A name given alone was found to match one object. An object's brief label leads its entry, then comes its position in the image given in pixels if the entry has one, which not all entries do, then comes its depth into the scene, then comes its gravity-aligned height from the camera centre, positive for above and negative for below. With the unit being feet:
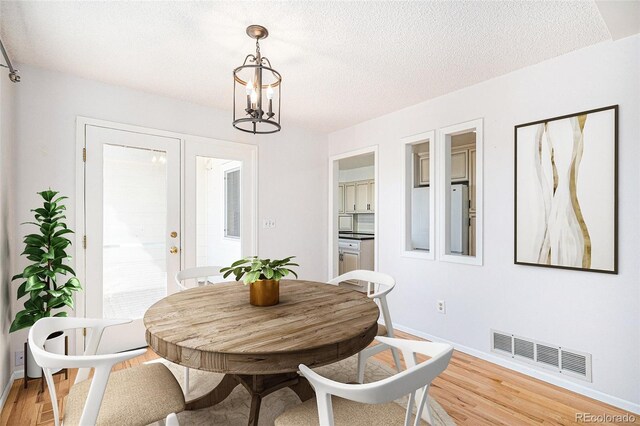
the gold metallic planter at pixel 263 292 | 5.92 -1.48
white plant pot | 7.75 -3.41
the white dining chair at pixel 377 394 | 3.22 -1.86
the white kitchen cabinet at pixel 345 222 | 22.08 -0.68
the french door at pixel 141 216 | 9.43 -0.13
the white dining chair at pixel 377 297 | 5.42 -2.06
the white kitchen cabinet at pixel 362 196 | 20.21 +1.01
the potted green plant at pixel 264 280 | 5.79 -1.23
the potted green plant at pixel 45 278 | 7.27 -1.53
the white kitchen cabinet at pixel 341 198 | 22.26 +0.99
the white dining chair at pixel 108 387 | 3.81 -2.54
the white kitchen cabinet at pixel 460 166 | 15.34 +2.26
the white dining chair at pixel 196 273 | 8.41 -1.68
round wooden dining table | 4.07 -1.72
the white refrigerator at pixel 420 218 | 12.31 -0.24
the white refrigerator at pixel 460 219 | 13.05 -0.27
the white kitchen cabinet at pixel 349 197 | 21.36 +0.99
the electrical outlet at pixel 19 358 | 8.21 -3.72
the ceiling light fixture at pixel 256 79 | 6.28 +2.77
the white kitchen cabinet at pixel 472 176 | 15.06 +1.69
